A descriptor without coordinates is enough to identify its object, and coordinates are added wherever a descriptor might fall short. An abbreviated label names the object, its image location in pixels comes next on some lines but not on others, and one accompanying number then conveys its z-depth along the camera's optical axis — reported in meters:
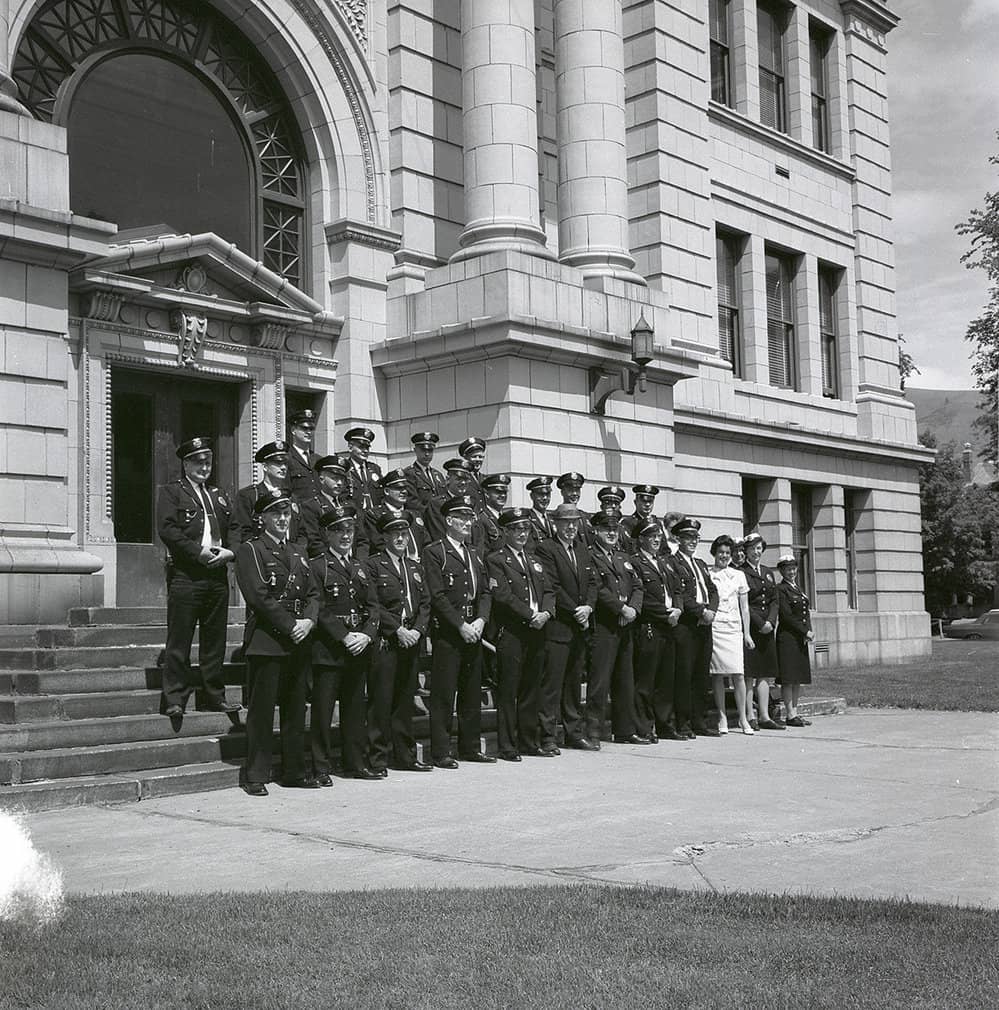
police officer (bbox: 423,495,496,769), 11.51
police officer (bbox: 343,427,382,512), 13.30
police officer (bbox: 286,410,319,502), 13.03
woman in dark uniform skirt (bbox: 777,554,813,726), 14.79
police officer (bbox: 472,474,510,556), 13.42
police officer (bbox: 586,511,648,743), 13.09
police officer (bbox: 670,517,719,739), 13.95
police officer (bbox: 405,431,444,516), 13.88
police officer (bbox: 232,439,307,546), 11.54
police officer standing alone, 10.84
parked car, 47.28
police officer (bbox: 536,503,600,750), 12.54
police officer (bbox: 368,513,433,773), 10.98
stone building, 14.98
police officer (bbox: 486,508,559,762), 12.06
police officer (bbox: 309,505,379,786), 10.47
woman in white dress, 14.37
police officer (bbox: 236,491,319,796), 9.98
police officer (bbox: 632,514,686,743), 13.57
